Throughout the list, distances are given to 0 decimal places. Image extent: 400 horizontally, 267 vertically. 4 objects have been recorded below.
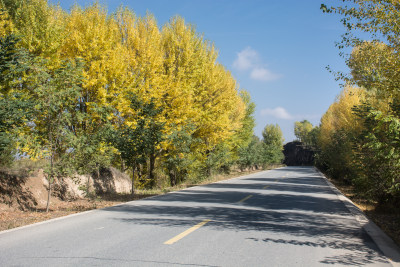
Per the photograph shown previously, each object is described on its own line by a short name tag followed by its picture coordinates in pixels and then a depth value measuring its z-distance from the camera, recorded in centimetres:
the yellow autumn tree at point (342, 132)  2330
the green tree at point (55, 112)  941
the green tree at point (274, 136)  7518
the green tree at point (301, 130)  11668
